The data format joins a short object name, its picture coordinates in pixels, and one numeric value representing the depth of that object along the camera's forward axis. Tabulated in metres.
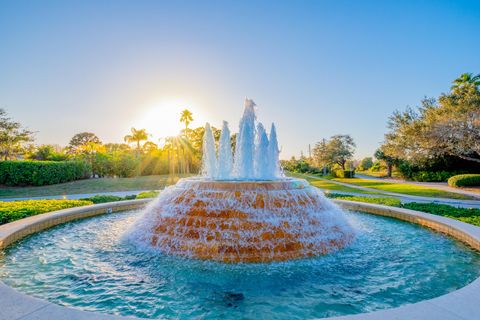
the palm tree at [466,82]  26.61
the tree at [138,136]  63.00
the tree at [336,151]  51.00
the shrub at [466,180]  23.23
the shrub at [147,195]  14.77
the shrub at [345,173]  41.50
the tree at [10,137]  28.81
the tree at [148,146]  60.00
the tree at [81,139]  82.00
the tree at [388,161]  42.50
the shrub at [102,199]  13.15
